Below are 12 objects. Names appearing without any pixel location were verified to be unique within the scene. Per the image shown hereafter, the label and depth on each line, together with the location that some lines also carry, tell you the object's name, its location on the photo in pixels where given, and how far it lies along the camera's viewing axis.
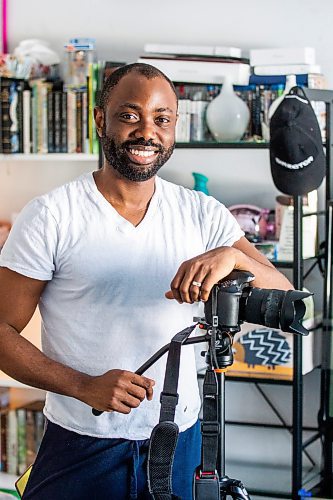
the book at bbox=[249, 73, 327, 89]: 2.61
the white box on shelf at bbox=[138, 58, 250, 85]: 2.68
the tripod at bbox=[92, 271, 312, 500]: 1.20
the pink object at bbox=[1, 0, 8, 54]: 3.04
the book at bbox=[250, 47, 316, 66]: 2.61
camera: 1.26
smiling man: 1.46
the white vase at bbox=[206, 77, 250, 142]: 2.65
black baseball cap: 2.25
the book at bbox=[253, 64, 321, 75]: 2.62
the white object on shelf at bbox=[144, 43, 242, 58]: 2.70
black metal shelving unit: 2.39
